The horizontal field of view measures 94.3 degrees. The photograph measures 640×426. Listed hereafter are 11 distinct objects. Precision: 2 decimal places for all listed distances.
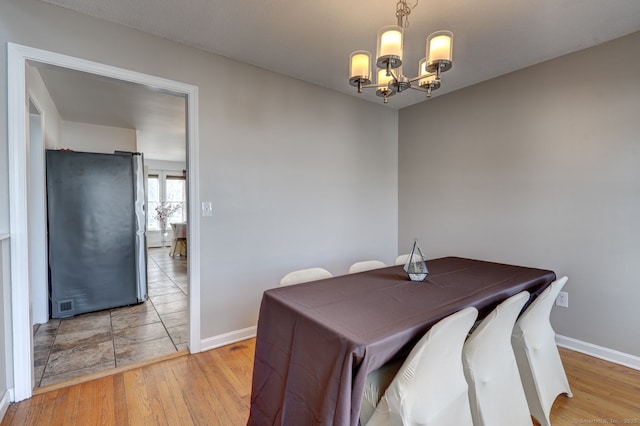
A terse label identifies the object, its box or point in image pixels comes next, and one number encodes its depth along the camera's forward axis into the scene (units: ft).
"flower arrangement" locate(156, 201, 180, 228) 25.73
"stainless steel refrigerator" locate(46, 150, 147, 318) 10.04
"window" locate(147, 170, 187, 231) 25.50
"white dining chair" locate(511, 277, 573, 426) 5.29
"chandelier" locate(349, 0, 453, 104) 4.81
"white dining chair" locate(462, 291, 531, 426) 4.44
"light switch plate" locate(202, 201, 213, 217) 7.93
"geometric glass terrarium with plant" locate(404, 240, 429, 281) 6.02
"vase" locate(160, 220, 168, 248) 26.08
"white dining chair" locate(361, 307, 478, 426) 3.64
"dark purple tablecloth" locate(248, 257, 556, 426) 3.44
